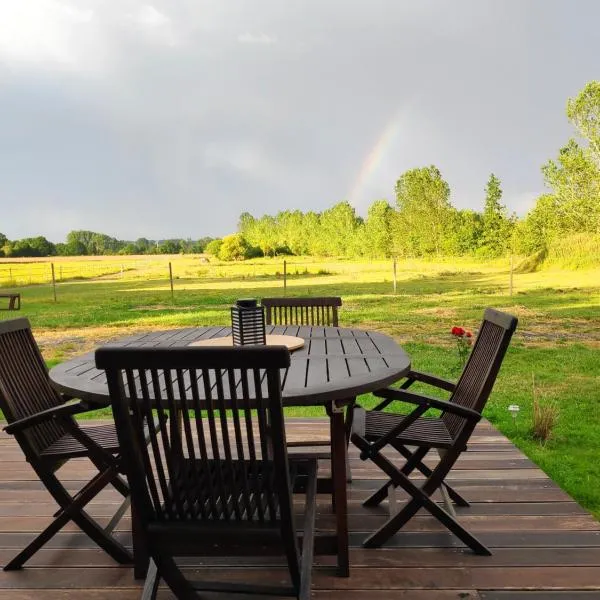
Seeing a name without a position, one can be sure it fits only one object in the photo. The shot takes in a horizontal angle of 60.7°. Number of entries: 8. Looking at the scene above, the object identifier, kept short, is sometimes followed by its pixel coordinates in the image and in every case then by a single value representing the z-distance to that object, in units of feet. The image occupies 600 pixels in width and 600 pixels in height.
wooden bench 38.27
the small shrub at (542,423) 11.60
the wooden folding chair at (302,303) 12.17
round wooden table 5.34
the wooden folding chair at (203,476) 3.91
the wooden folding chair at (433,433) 6.23
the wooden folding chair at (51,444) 5.98
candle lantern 7.06
